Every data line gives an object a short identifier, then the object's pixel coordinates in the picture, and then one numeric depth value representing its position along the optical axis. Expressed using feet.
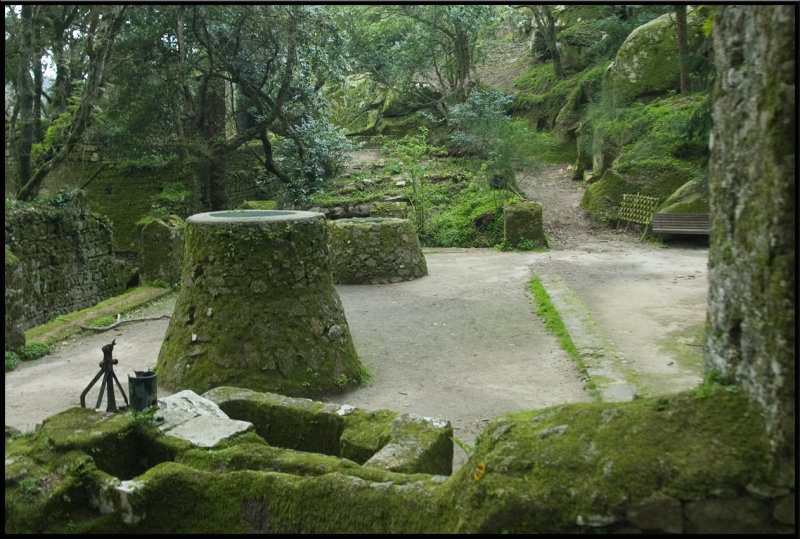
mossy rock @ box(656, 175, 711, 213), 48.62
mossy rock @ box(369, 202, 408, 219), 48.37
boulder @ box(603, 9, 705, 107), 65.10
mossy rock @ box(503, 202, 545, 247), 49.12
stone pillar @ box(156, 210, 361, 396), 18.57
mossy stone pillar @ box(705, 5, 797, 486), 6.30
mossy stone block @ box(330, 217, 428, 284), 38.04
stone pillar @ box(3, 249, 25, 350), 24.18
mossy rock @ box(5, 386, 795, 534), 6.39
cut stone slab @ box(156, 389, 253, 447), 11.02
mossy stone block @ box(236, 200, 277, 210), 50.47
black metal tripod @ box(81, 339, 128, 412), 13.48
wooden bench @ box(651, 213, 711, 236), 46.75
